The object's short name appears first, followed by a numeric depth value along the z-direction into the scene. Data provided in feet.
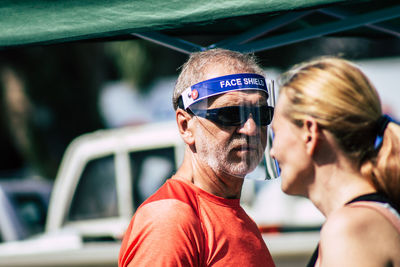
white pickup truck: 39.96
